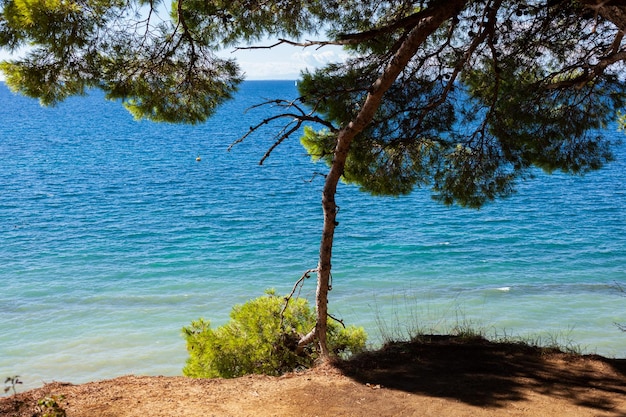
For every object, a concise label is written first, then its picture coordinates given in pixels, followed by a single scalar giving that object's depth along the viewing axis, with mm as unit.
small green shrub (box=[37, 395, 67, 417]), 3873
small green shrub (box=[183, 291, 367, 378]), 6633
